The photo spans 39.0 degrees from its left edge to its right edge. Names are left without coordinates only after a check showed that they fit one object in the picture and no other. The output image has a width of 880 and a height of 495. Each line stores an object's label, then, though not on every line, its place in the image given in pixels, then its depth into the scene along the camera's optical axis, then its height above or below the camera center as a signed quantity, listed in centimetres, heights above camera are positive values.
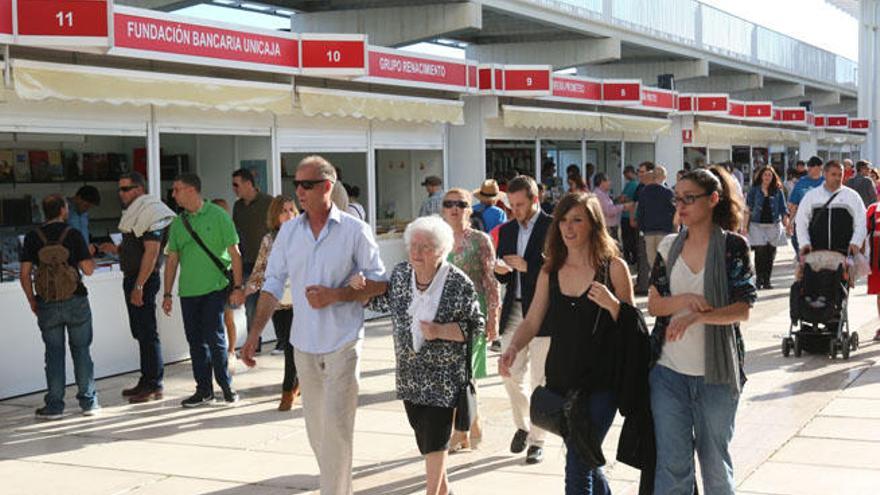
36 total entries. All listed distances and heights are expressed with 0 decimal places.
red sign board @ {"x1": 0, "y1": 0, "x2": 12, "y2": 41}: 894 +121
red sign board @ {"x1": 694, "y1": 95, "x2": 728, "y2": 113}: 2439 +141
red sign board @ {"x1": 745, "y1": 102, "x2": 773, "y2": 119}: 2770 +142
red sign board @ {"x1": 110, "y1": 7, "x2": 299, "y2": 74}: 1001 +125
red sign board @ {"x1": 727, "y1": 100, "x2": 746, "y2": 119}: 2636 +139
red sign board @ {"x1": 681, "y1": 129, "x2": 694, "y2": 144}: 2470 +79
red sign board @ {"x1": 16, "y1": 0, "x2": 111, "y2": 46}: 907 +121
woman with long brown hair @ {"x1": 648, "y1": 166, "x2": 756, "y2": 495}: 505 -65
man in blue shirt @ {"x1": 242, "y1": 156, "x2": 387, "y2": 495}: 586 -62
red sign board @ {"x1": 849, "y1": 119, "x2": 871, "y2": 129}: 3872 +152
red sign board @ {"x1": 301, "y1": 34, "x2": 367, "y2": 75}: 1252 +129
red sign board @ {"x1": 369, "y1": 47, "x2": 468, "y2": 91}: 1380 +129
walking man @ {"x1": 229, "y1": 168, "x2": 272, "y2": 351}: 1159 -26
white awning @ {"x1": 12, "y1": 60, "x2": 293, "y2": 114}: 934 +81
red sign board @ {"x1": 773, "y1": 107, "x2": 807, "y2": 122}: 3160 +153
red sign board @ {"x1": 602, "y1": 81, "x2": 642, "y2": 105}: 1991 +133
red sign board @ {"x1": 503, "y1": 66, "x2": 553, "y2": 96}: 1641 +129
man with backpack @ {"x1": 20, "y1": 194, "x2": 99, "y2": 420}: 887 -78
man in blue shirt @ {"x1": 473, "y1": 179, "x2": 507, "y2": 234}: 1025 -27
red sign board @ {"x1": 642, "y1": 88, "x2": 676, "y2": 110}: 2148 +137
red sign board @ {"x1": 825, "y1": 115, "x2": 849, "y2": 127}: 3719 +156
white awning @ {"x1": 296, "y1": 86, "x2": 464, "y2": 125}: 1280 +83
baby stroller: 1087 -112
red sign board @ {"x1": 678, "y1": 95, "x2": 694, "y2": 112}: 2392 +139
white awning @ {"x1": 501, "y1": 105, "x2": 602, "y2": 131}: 1677 +85
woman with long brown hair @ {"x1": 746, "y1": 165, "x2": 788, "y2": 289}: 1689 -60
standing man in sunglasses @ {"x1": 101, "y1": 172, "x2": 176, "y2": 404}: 964 -66
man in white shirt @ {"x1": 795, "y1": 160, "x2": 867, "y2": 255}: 1093 -41
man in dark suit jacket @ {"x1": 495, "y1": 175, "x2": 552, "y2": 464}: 738 -52
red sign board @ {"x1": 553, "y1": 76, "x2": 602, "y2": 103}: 1820 +134
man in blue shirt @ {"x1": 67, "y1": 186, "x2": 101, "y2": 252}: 1142 -19
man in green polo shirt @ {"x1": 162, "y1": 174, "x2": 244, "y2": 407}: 933 -68
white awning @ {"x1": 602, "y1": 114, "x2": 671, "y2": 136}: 2003 +87
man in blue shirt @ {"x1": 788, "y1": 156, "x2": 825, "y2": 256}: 1511 -9
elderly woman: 583 -74
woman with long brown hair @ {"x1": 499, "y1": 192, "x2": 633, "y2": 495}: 520 -55
